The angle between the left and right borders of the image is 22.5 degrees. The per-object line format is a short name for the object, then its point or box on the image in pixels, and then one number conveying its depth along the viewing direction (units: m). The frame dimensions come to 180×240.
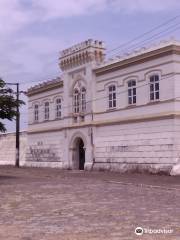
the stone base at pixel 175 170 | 26.41
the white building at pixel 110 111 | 27.55
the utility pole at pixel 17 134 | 40.33
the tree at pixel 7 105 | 24.20
